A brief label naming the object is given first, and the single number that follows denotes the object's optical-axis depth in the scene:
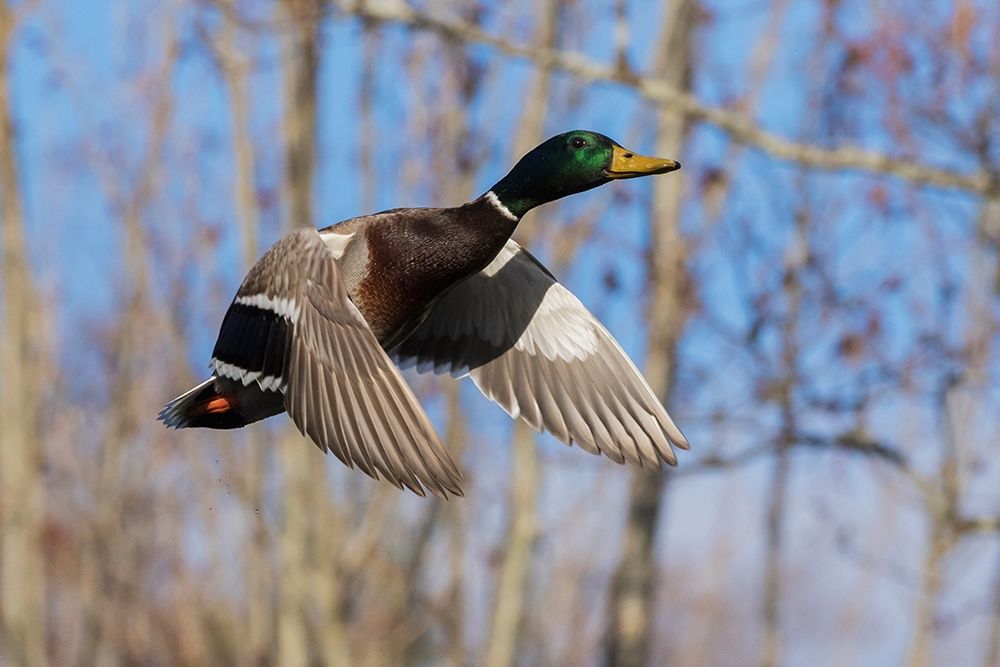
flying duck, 7.41
